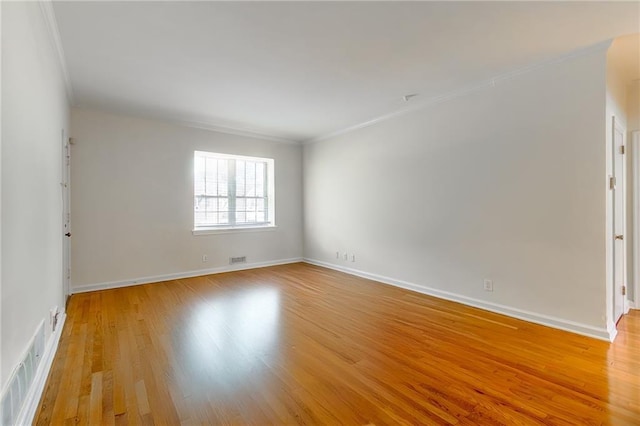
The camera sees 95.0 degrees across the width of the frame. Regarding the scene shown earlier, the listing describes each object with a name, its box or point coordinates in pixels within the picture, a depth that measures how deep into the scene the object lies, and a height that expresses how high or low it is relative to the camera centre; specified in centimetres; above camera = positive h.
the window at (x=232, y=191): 538 +42
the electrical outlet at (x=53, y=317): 244 -90
